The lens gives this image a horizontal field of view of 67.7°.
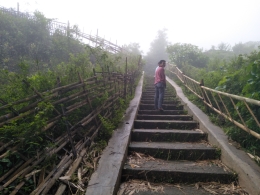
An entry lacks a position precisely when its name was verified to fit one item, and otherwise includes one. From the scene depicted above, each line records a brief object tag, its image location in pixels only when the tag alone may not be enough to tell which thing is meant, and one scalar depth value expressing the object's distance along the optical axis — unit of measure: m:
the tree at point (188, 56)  15.75
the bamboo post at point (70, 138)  2.59
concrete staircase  2.87
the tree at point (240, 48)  25.46
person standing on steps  5.90
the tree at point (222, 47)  24.10
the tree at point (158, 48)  32.00
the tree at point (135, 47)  29.20
